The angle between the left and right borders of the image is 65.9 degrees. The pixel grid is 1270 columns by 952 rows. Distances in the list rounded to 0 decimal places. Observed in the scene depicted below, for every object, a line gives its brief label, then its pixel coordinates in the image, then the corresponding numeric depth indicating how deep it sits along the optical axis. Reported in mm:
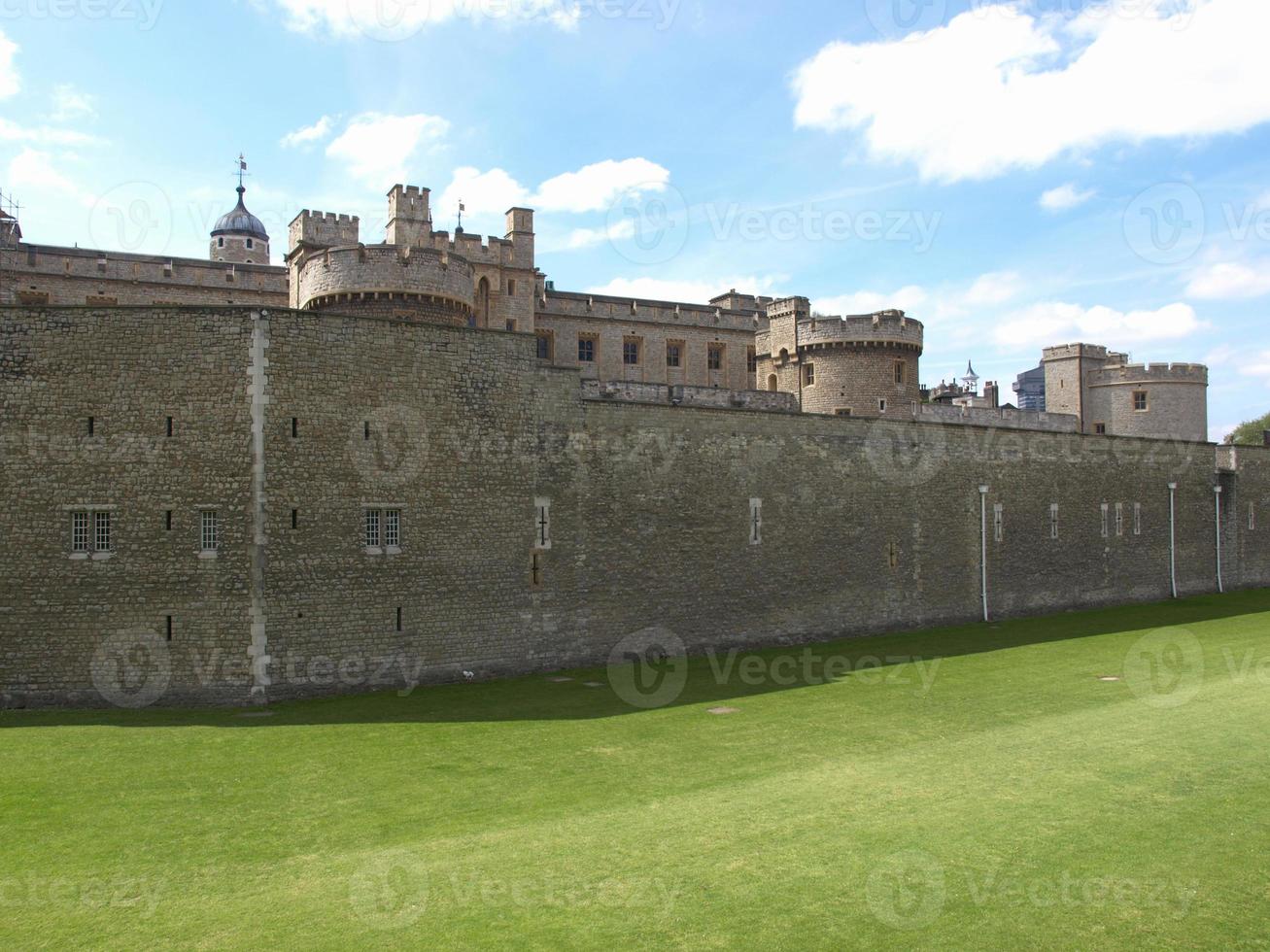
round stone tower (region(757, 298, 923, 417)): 41031
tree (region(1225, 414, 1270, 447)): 94375
